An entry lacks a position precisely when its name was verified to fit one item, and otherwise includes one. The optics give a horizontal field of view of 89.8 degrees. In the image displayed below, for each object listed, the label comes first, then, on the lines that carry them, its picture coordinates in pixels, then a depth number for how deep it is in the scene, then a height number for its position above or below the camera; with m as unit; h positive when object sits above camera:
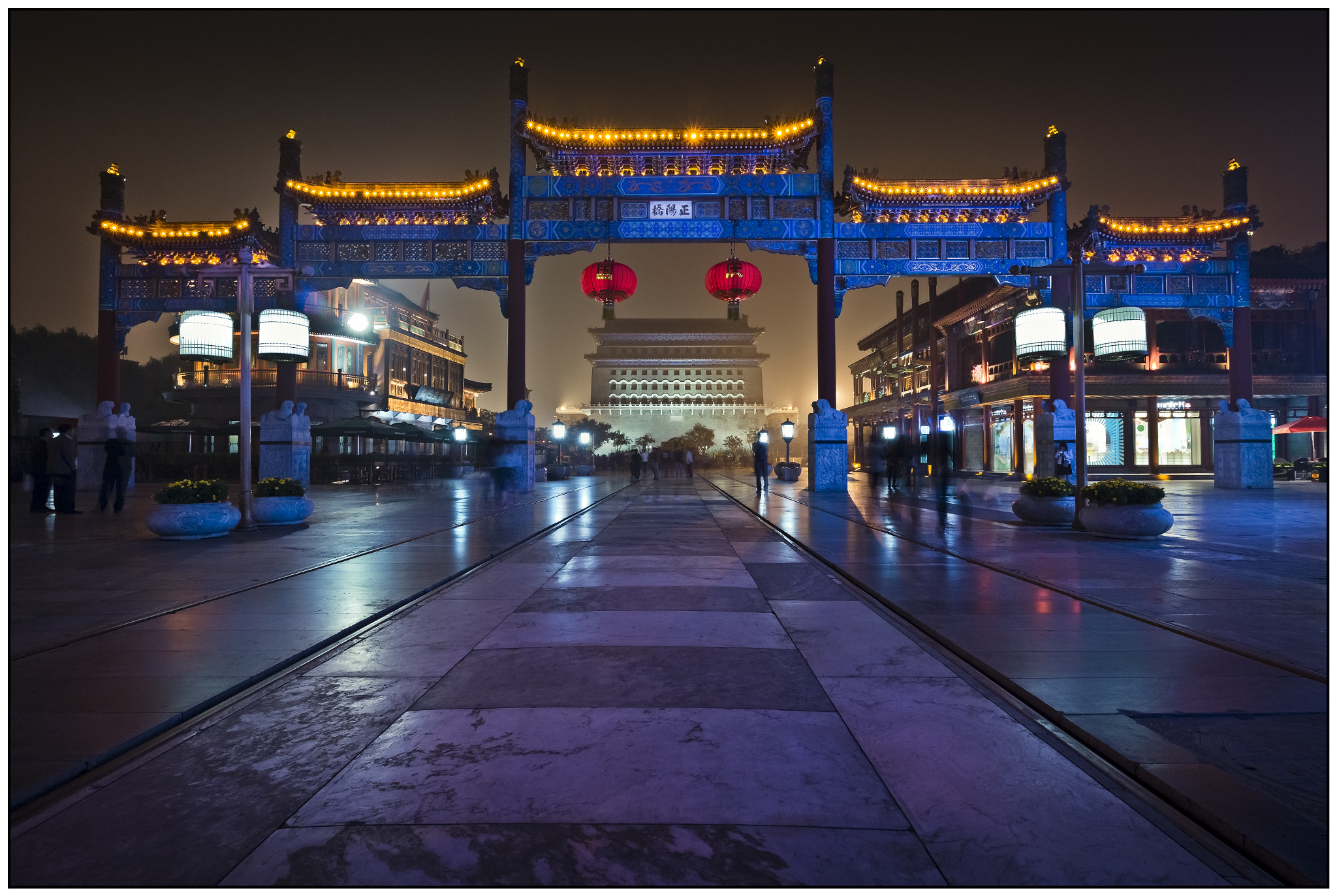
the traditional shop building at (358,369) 36.19 +5.11
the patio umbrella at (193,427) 28.11 +1.23
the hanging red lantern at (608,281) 19.50 +5.09
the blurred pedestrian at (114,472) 13.61 -0.32
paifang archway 20.33 +7.23
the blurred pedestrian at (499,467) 20.98 -0.37
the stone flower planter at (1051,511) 10.91 -0.95
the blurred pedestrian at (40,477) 14.12 -0.42
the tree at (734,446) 63.06 +0.80
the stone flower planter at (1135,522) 8.95 -0.93
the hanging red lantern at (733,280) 19.25 +5.05
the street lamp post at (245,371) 10.52 +1.32
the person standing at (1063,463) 17.70 -0.26
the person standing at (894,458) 18.17 -0.11
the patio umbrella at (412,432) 27.28 +0.97
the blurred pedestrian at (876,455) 20.92 -0.02
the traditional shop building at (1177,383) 28.59 +3.02
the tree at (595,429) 59.69 +2.36
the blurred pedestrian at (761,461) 20.47 -0.19
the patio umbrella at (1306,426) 26.18 +1.06
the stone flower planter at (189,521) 9.24 -0.90
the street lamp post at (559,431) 32.91 +1.20
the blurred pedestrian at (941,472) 11.58 -0.34
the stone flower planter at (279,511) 11.02 -0.91
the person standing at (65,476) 13.27 -0.37
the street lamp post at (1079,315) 10.45 +2.30
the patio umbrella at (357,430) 25.39 +0.98
